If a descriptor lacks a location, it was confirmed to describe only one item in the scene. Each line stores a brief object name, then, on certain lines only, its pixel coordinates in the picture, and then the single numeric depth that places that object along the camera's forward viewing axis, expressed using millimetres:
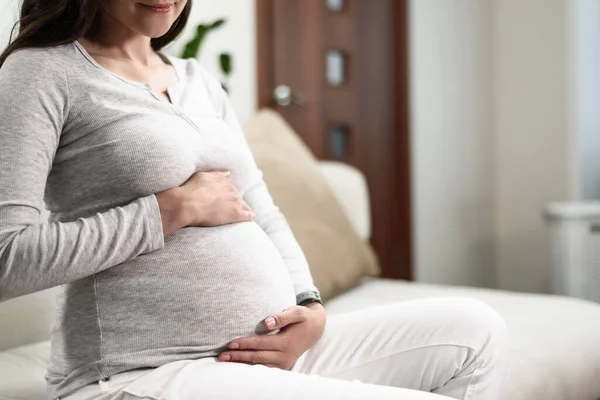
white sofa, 1386
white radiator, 3133
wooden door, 2982
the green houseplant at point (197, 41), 2133
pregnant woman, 987
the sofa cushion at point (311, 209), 2008
